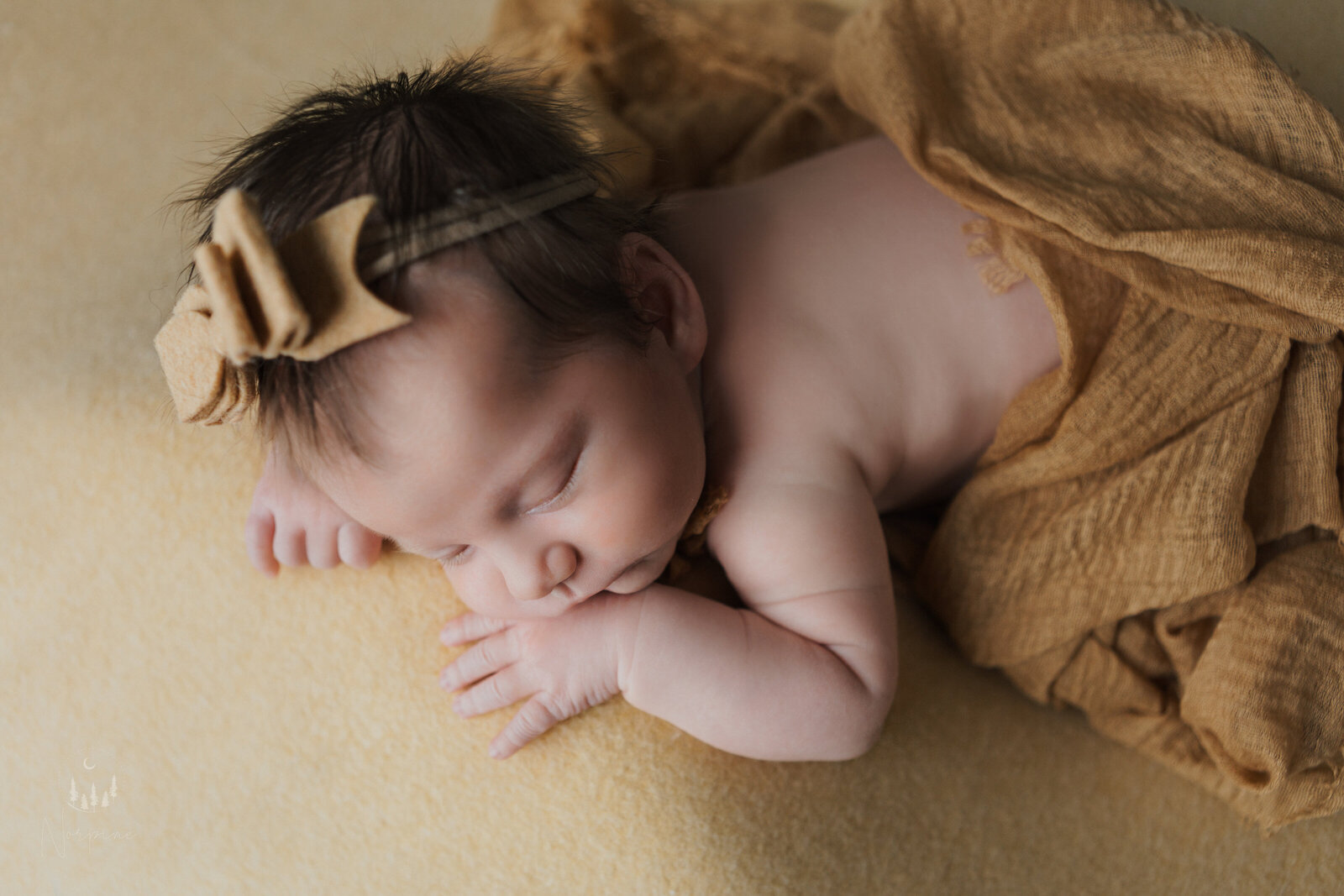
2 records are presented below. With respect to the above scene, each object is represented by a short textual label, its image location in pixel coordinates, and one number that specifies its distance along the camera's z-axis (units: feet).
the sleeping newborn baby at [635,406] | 1.94
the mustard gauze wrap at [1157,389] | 2.15
